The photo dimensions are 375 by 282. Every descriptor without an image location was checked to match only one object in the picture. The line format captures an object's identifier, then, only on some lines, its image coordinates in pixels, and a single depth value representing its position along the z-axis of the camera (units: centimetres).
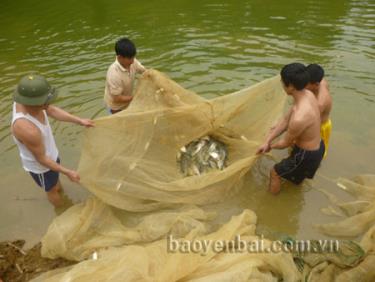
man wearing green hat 364
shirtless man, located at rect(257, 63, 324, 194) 398
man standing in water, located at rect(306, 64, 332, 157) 446
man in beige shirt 468
